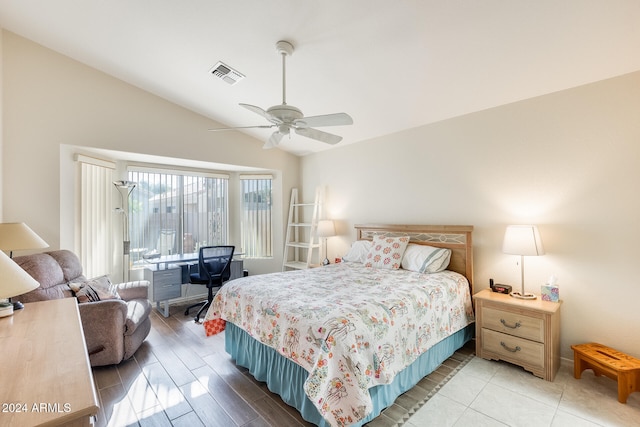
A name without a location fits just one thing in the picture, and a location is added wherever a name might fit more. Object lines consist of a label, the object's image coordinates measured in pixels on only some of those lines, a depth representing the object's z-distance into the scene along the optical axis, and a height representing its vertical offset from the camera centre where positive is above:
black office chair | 3.79 -0.74
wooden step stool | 2.00 -1.12
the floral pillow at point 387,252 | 3.28 -0.46
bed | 1.59 -0.78
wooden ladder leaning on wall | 4.80 -0.32
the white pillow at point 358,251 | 3.71 -0.50
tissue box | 2.49 -0.70
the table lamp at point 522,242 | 2.47 -0.25
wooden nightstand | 2.31 -1.03
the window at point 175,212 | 4.28 +0.03
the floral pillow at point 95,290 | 2.52 -0.71
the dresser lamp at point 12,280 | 1.15 -0.28
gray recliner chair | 2.38 -0.87
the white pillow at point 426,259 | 3.01 -0.49
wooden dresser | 0.79 -0.56
